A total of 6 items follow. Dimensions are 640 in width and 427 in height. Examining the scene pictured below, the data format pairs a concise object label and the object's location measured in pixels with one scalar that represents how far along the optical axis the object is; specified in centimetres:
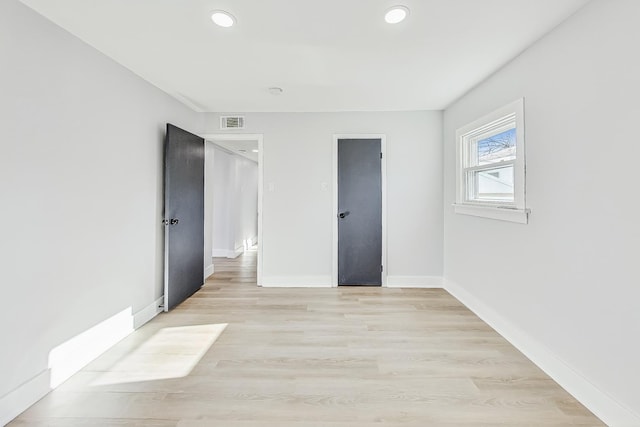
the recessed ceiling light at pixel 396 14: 185
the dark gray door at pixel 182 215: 321
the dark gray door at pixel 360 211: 412
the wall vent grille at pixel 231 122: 413
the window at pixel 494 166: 245
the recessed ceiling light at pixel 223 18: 190
